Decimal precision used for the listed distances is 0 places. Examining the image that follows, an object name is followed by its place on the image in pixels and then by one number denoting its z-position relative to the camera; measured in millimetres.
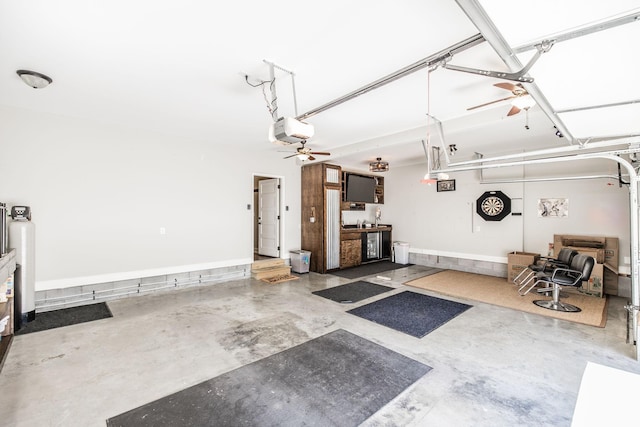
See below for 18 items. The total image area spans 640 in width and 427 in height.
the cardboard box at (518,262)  5605
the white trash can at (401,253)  7871
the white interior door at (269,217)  7112
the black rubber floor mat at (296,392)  1983
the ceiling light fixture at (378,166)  6523
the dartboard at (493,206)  6246
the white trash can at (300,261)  6676
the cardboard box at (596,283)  4703
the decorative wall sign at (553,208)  5562
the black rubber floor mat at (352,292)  4742
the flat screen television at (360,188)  7784
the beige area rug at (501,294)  3931
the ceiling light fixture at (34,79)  2832
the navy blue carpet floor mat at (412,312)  3588
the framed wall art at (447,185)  7094
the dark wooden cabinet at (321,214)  6754
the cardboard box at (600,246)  4816
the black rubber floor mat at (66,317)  3465
